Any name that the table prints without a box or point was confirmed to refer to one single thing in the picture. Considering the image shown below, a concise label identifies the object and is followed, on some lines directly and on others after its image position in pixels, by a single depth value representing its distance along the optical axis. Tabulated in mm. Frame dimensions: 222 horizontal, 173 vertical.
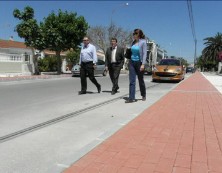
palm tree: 60594
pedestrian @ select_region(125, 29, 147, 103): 5622
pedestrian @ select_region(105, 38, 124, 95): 6936
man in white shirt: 6681
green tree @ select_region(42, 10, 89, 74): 18180
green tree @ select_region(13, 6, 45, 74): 17401
